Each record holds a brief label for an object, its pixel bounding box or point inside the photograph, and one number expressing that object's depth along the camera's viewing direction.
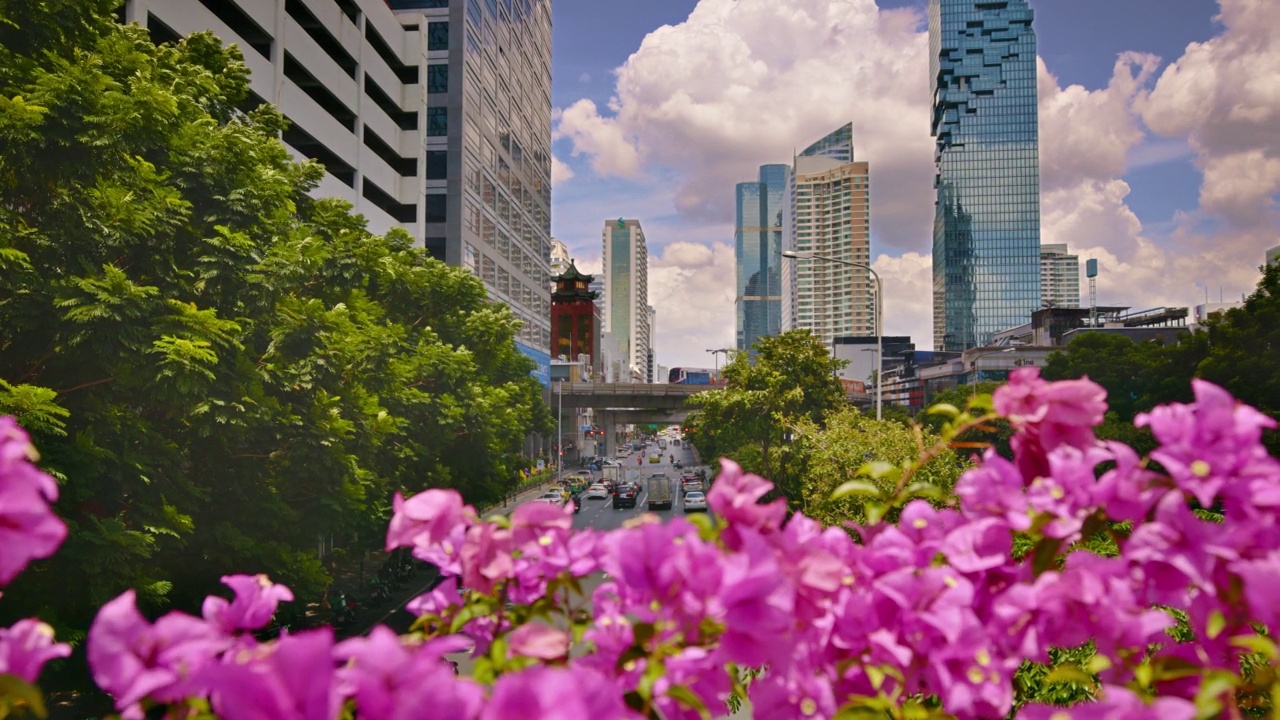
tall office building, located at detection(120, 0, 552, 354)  29.64
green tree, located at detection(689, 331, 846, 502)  29.70
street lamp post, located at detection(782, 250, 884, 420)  23.47
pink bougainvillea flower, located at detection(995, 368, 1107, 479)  1.72
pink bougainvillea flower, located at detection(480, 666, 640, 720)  1.01
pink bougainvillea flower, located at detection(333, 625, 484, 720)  1.07
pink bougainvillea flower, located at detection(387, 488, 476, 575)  1.79
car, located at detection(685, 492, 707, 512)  45.56
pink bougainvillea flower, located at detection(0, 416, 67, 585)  1.22
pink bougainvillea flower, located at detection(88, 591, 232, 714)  1.30
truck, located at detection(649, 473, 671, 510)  50.28
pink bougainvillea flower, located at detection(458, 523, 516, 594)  1.73
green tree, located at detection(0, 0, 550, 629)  9.88
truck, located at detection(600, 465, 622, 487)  66.81
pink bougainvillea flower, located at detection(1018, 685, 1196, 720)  1.14
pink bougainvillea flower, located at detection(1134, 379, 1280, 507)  1.40
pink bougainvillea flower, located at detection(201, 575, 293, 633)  1.66
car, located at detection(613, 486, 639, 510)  50.09
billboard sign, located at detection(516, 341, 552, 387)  61.39
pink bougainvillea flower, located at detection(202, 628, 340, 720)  1.09
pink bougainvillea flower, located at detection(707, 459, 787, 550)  1.53
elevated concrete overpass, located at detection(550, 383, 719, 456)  70.31
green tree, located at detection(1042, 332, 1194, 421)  34.31
